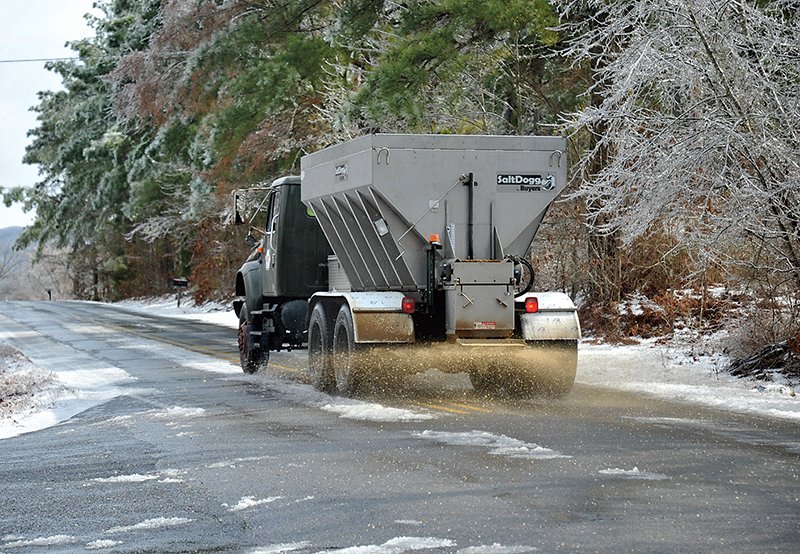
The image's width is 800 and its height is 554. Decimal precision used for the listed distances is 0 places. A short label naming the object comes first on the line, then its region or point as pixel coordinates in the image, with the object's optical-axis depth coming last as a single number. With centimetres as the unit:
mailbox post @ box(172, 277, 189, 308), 4506
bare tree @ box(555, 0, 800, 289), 1389
